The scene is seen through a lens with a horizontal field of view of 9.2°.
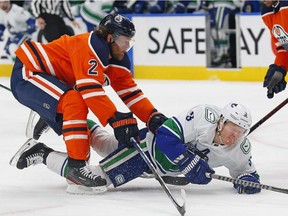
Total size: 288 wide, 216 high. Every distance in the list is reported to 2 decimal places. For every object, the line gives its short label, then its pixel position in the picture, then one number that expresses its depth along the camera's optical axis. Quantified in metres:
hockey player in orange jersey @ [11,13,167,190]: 7.92
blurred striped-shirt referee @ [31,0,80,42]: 16.85
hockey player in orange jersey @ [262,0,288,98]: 9.41
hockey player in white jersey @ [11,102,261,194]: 7.55
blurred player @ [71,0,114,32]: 17.80
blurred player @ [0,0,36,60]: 18.81
